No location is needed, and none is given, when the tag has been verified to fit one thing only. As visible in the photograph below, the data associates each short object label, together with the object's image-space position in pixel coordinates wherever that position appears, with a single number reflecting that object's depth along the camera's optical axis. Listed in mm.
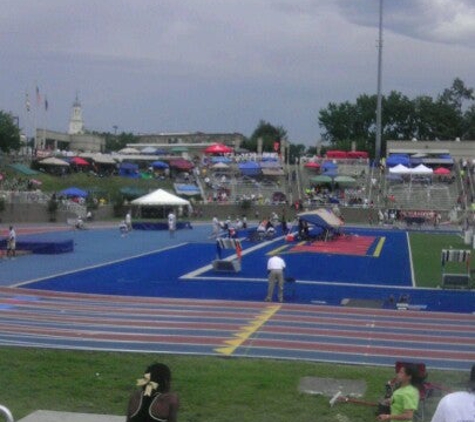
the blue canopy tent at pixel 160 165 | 83312
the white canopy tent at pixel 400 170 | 78969
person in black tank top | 6777
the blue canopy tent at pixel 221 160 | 84919
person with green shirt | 8047
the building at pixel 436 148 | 93562
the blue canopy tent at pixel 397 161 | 84312
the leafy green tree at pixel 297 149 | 148462
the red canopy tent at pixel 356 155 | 90688
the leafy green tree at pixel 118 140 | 155625
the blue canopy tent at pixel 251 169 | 80875
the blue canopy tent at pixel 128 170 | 81112
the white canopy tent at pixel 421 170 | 78375
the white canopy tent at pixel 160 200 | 60528
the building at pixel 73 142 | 120562
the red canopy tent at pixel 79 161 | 81375
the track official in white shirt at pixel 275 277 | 23562
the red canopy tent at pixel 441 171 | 80625
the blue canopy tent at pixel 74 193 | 66000
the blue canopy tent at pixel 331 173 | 79750
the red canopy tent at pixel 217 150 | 92119
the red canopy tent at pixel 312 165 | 83562
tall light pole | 82500
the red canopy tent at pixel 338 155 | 89875
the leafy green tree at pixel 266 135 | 140538
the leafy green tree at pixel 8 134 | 89625
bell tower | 185050
